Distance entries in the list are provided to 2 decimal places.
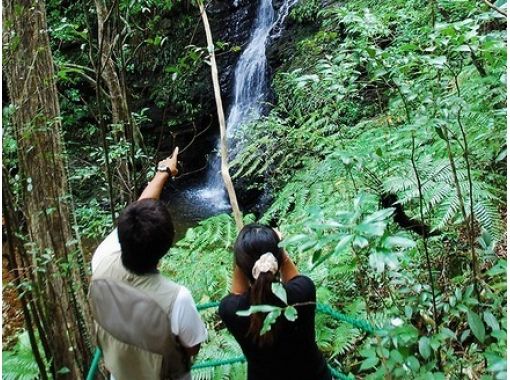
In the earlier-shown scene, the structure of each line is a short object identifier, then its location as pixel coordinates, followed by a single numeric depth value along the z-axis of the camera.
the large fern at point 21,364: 3.22
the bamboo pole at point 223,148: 2.62
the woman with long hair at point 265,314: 1.66
